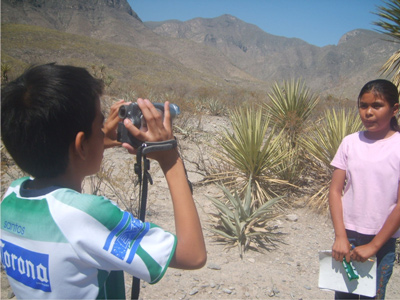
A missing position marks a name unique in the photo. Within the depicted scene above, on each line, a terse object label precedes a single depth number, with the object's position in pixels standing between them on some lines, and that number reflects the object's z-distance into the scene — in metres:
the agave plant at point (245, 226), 3.31
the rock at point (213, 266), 2.86
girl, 1.56
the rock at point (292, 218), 4.02
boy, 0.77
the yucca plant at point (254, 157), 4.33
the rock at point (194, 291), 2.52
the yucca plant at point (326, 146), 4.21
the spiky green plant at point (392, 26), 5.02
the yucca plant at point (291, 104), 5.73
